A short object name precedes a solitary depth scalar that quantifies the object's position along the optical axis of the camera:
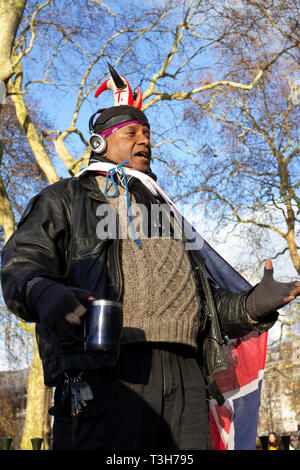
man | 2.01
